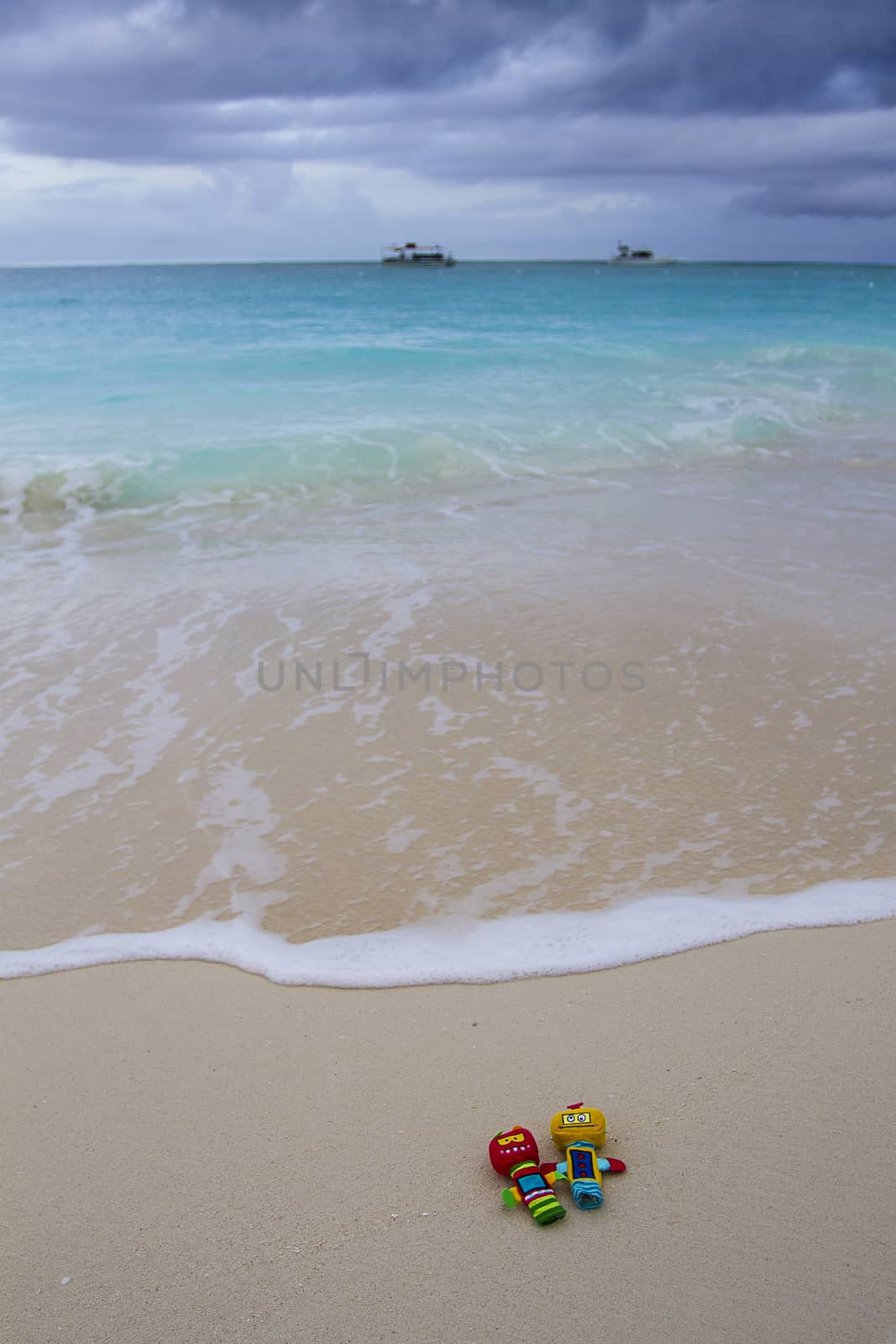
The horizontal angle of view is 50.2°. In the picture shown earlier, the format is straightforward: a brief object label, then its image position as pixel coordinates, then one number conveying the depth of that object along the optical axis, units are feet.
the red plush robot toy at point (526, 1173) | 7.13
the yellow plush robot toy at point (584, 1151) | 7.21
